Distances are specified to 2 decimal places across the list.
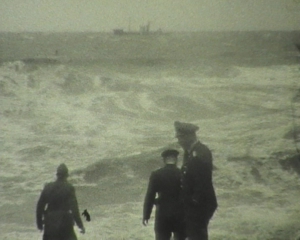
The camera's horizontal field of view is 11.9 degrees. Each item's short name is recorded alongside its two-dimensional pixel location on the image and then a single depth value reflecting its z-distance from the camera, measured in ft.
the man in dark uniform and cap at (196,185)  71.48
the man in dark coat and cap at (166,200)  72.45
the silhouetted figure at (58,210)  72.99
